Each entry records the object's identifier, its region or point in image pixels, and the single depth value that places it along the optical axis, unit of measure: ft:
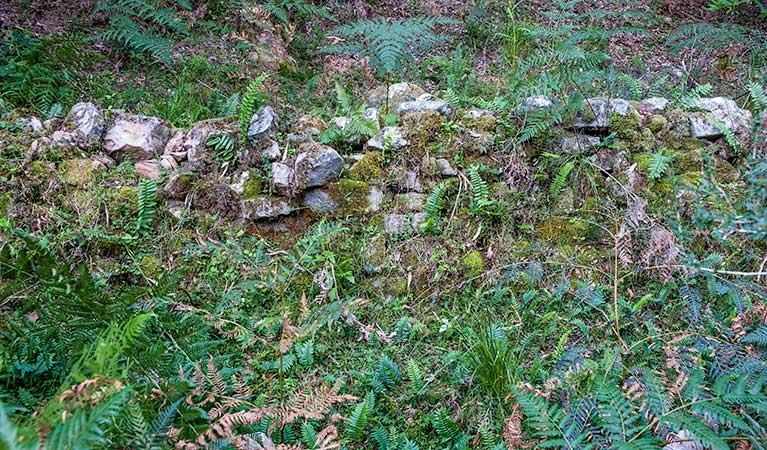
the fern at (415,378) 9.09
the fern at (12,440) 3.65
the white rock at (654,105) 13.15
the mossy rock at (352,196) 11.70
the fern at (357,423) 8.29
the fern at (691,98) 13.06
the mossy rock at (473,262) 11.15
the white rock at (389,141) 12.14
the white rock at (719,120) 12.52
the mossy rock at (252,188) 11.52
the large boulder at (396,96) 13.86
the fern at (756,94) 12.12
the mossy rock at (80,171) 11.30
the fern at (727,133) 12.23
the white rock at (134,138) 11.94
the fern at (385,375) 9.16
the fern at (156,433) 5.69
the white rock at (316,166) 11.49
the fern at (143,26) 14.85
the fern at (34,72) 12.46
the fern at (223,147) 11.79
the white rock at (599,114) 12.59
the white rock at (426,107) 12.64
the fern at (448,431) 8.45
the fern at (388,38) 12.38
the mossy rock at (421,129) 12.24
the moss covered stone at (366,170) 11.90
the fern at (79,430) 4.67
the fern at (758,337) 9.04
